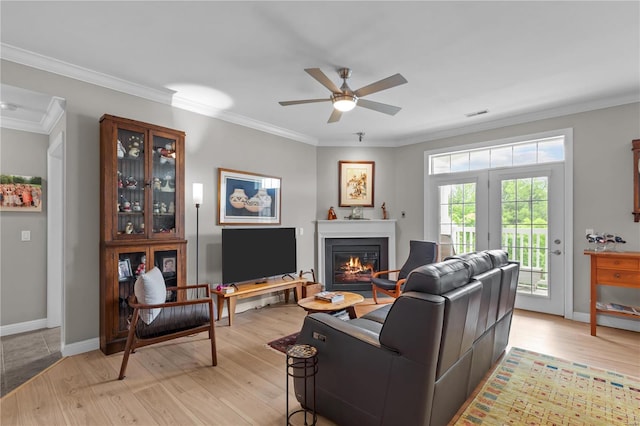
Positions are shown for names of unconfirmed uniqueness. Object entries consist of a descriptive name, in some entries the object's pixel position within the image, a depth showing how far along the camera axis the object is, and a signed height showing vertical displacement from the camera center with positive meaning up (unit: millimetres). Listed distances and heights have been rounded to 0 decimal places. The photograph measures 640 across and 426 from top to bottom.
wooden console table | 3332 -656
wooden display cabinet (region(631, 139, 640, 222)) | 3623 +371
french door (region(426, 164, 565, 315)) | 4246 -133
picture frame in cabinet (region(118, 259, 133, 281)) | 3132 -574
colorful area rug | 2066 -1362
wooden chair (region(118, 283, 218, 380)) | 2604 -963
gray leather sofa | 1604 -810
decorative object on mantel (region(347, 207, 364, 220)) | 5648 -24
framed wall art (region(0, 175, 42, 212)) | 3635 +242
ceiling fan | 2529 +1071
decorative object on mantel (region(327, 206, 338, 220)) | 5613 -40
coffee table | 3199 -975
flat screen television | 4066 -567
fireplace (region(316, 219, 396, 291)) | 5562 -690
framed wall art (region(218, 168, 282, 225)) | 4316 +218
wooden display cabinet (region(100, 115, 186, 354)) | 3057 +24
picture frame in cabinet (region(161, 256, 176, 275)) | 3458 -577
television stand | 3893 -1021
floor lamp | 3818 +138
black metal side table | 1912 -1024
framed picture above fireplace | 5723 +542
